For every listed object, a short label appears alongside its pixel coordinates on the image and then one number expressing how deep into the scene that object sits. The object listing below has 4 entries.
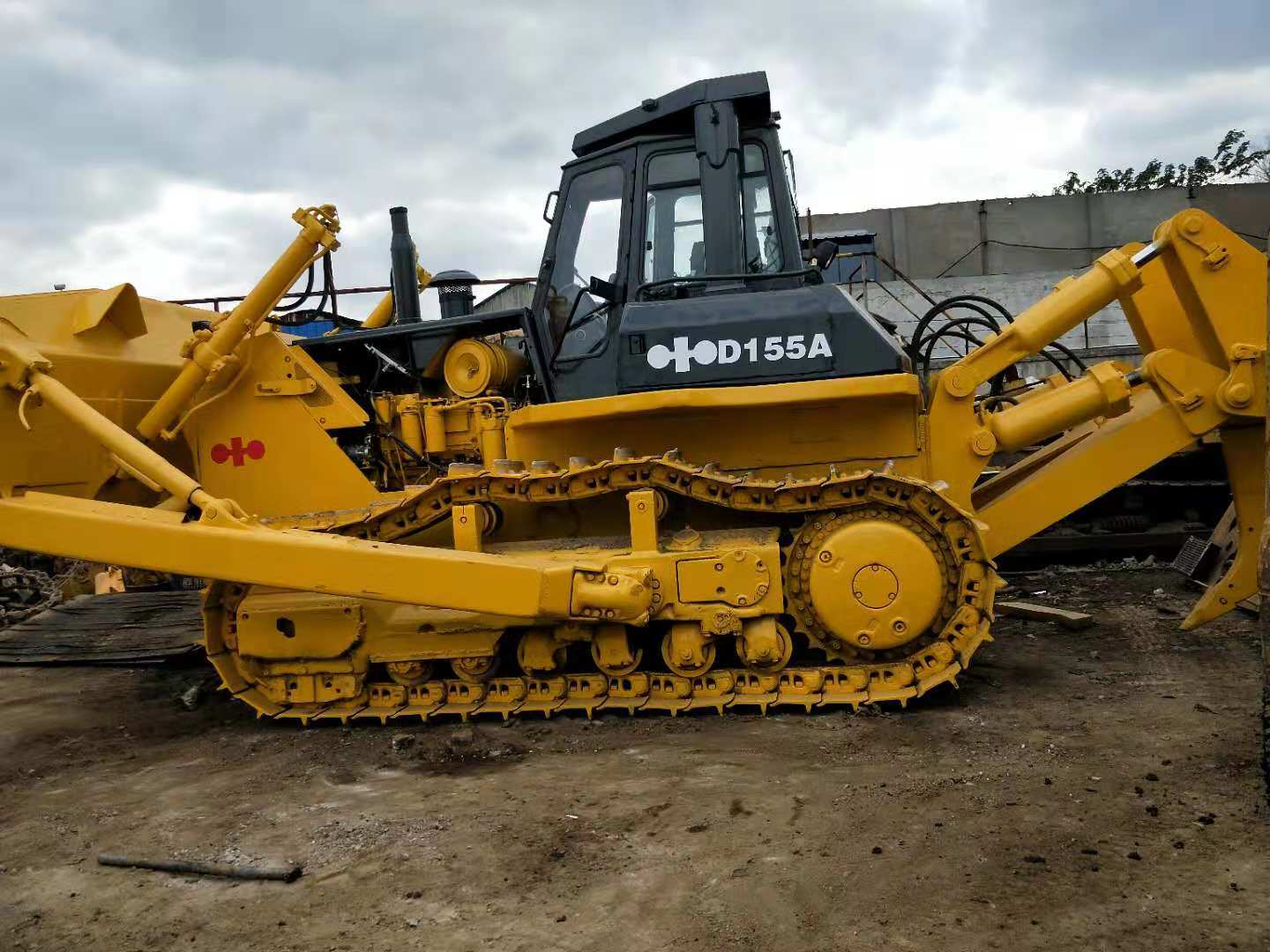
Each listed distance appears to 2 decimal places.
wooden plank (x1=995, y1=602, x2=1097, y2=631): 6.97
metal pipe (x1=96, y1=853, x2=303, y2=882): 3.63
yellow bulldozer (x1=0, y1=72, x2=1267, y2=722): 5.29
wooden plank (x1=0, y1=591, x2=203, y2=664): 7.37
